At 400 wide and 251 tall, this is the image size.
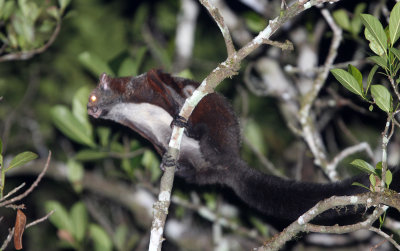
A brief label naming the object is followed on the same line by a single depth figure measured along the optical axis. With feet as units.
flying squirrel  24.11
